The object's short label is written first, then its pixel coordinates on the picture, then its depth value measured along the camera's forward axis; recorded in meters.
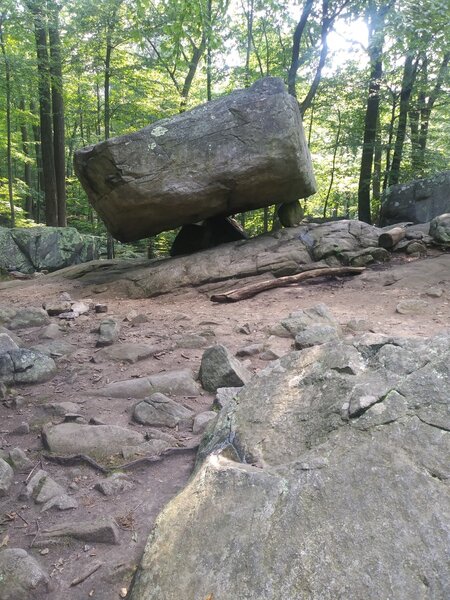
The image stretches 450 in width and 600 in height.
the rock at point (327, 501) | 1.52
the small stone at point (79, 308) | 6.70
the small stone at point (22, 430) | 3.16
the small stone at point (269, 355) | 4.53
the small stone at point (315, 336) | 4.58
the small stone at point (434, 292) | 6.60
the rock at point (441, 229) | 8.53
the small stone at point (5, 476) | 2.46
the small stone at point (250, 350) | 4.68
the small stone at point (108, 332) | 5.08
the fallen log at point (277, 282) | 7.24
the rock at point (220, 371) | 3.85
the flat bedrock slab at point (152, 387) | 3.80
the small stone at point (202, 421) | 3.18
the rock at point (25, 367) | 3.96
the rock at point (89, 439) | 2.93
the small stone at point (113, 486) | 2.47
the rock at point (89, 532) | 2.09
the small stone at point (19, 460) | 2.73
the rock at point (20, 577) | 1.79
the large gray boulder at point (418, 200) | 11.16
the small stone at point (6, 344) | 4.23
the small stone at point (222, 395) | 3.47
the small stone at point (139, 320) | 6.15
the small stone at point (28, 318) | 5.80
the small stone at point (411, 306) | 6.09
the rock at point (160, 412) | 3.33
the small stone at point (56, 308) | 6.62
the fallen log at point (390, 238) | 8.79
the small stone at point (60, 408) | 3.44
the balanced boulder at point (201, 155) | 7.95
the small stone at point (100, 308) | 6.86
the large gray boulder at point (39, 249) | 11.27
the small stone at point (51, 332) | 5.36
